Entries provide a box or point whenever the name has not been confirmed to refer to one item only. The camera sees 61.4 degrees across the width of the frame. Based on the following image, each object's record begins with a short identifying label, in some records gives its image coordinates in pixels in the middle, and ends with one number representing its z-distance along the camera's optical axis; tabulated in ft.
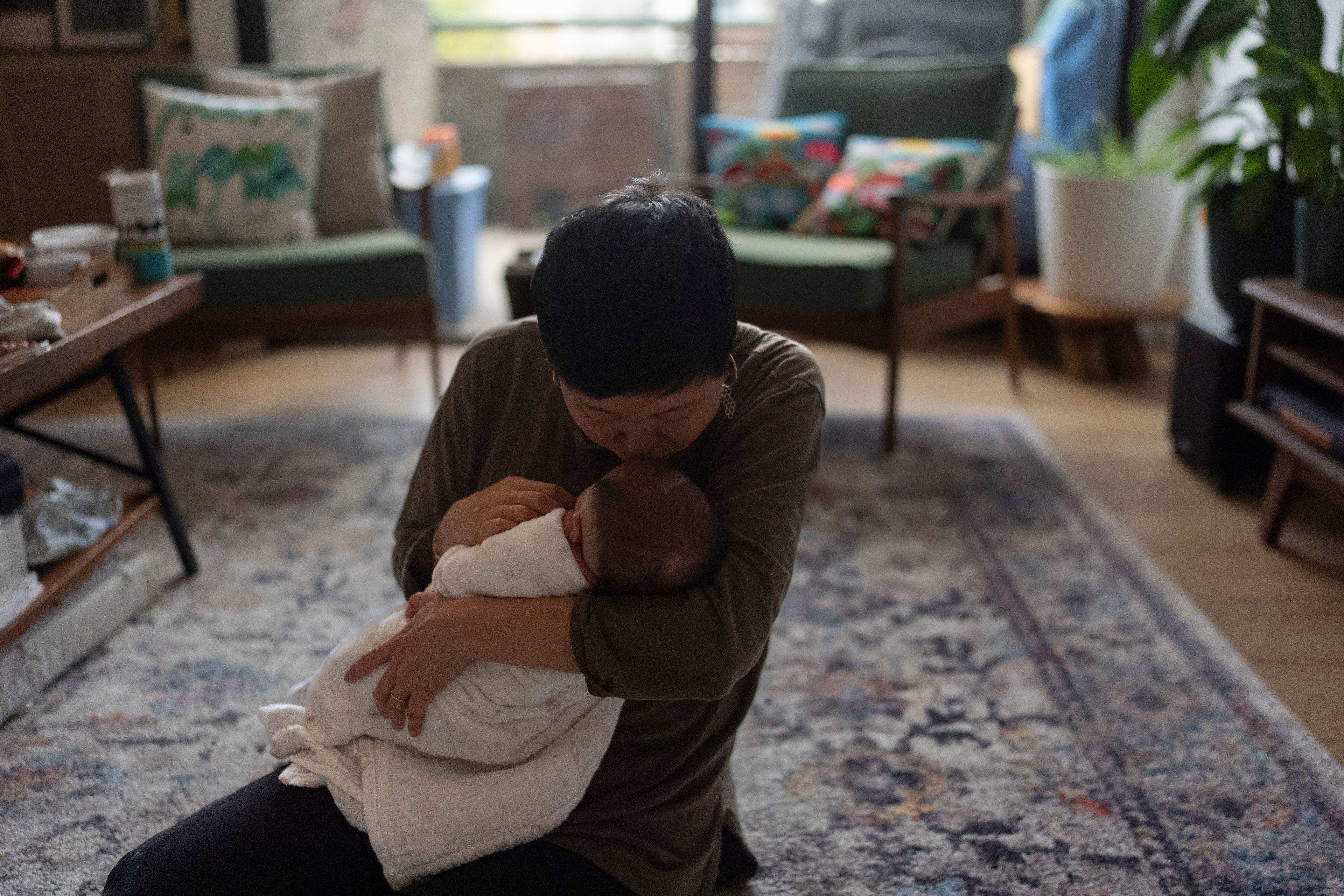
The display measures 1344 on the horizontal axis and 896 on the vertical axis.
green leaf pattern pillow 10.50
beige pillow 11.43
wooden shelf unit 7.48
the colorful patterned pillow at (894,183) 10.78
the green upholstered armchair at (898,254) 9.73
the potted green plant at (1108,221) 11.66
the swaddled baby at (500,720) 3.46
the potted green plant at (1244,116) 8.34
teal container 7.75
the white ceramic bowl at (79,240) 7.85
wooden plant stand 12.09
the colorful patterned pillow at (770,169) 11.47
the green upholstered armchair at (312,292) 9.73
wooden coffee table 5.98
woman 3.20
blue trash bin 13.58
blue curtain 12.92
